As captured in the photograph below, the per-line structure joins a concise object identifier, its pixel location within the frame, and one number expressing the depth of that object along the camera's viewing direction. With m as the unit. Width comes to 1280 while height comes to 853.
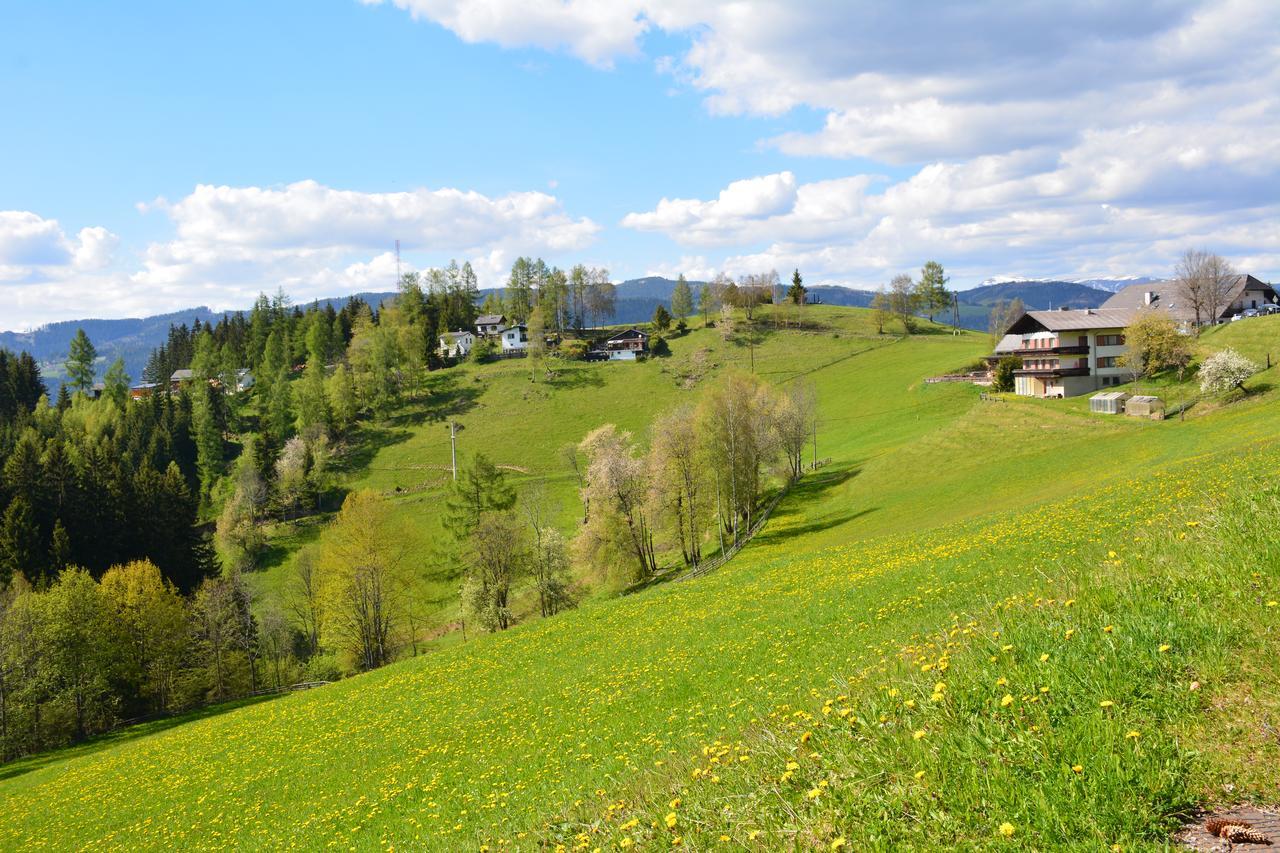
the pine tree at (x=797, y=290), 177.00
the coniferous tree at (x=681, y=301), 193.62
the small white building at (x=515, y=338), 174.12
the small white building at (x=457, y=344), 170.12
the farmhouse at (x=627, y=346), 159.38
